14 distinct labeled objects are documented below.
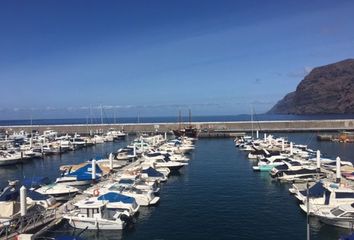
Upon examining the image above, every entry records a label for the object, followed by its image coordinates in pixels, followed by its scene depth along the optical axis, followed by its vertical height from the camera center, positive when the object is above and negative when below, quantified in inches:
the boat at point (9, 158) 2539.4 -243.4
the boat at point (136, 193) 1393.9 -257.2
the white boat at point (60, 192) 1485.6 -262.0
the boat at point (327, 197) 1210.6 -246.0
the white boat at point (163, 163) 2057.6 -235.4
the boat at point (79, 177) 1715.1 -247.2
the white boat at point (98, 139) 3887.6 -209.2
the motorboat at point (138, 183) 1499.3 -244.4
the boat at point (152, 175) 1721.2 -245.1
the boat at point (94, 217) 1138.0 -274.0
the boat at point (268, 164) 2005.7 -243.1
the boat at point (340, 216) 1095.0 -271.5
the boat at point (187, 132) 4084.6 -171.3
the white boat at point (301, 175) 1713.8 -252.7
